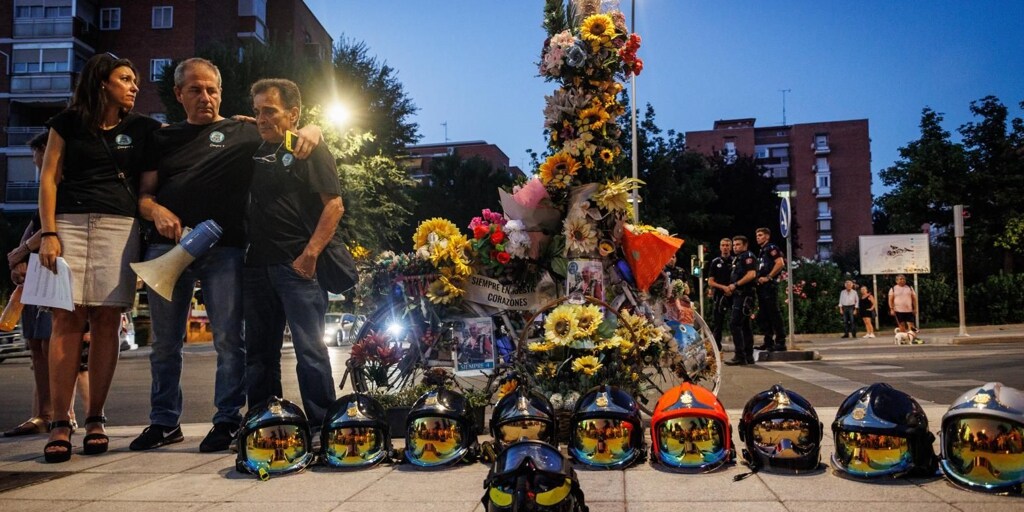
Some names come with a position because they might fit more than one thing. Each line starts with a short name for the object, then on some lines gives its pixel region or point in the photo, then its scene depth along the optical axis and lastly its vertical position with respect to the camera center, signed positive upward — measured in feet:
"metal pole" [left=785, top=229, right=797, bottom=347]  51.01 +2.57
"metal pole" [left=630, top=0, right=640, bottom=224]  93.71 +26.50
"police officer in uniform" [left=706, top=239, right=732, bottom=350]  41.14 +1.07
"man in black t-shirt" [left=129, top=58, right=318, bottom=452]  16.31 +1.76
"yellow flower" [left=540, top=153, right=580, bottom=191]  17.72 +2.96
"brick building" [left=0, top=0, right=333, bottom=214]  129.49 +42.04
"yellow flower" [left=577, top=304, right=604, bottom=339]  15.71 -0.30
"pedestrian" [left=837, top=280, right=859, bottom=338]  73.72 -0.22
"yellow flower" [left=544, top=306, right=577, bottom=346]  15.73 -0.43
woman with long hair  15.28 +1.69
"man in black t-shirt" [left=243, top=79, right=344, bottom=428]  16.07 +1.34
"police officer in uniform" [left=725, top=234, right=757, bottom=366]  38.40 +0.03
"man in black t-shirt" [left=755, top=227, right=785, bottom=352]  39.06 +0.68
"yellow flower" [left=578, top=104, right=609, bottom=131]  17.94 +4.16
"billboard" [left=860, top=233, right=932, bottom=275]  80.28 +5.01
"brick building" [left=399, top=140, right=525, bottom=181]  303.01 +59.56
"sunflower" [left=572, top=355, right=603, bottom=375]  15.46 -1.15
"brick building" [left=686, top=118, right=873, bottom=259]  291.99 +46.94
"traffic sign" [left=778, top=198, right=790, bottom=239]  49.86 +5.40
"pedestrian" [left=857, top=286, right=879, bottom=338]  77.78 -0.04
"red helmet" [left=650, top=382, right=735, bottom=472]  12.02 -1.91
